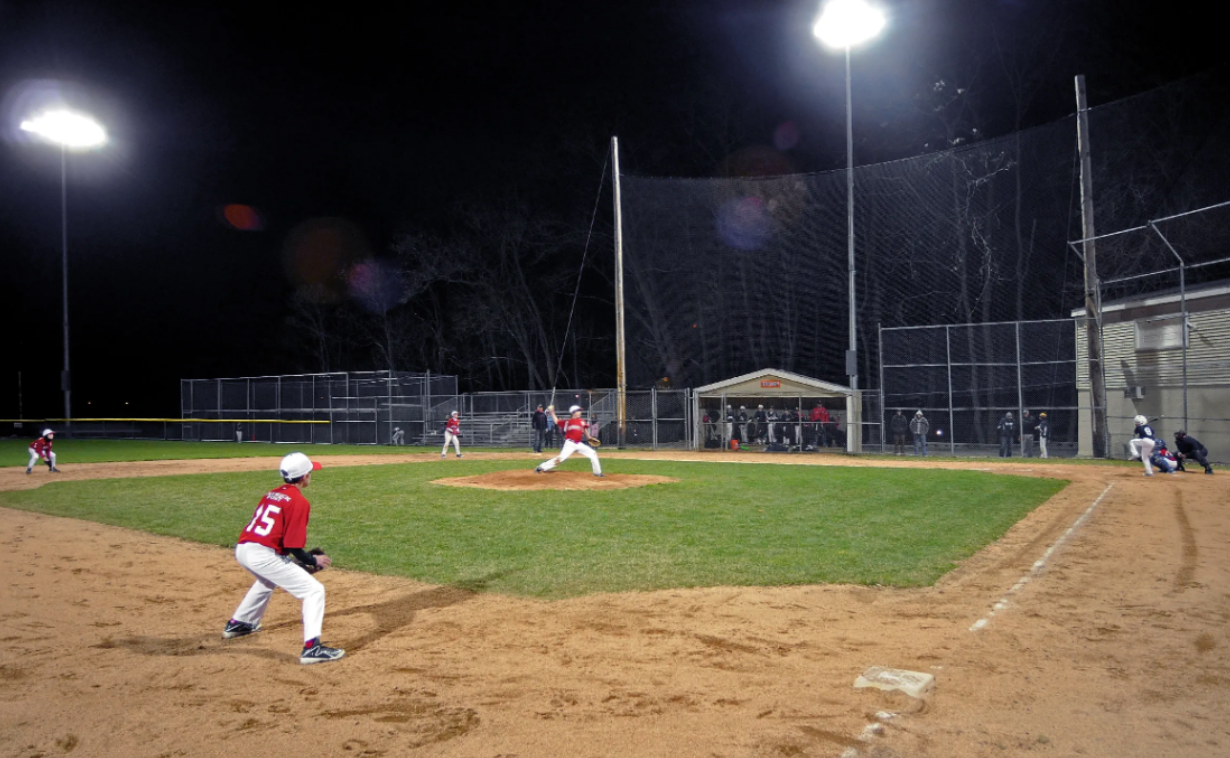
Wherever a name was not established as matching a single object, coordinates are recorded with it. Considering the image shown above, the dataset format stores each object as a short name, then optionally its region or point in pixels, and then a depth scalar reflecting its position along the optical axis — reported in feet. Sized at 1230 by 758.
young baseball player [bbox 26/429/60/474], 66.59
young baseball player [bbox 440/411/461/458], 81.20
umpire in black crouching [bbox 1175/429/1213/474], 55.72
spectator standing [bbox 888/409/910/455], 83.25
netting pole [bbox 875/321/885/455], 82.52
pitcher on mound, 52.49
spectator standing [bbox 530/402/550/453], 90.68
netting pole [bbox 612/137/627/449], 94.48
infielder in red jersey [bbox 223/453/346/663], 18.51
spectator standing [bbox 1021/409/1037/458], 77.20
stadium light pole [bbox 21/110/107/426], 110.63
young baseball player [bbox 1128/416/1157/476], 55.36
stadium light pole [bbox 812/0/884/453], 79.00
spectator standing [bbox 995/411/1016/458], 77.51
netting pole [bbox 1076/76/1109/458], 72.79
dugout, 87.45
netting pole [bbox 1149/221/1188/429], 62.34
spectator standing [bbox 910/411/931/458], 81.25
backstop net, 75.51
